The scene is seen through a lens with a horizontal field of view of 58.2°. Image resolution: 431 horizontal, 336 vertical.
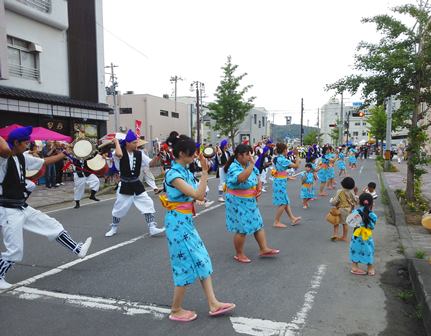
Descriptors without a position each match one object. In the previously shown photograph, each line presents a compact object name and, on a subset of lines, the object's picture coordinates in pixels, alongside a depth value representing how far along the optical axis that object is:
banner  10.74
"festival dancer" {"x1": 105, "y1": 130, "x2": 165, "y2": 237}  7.20
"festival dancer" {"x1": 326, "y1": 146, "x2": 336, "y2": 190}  13.76
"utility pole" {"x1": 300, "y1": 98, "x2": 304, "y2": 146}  53.68
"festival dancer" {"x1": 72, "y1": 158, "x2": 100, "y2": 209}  10.81
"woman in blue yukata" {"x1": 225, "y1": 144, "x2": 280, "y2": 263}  5.48
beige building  39.94
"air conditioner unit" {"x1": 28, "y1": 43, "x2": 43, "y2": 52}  16.59
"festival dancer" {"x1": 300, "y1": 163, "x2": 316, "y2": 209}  10.55
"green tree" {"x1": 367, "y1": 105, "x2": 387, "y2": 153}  42.98
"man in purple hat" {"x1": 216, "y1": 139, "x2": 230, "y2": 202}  11.44
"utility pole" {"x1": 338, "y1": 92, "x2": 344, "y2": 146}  53.40
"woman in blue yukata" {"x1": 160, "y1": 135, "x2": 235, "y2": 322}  3.68
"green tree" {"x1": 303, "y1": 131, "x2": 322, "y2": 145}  76.81
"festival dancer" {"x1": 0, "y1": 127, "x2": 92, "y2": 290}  4.57
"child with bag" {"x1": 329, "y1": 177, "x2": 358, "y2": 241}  6.66
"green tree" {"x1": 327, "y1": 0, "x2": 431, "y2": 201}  8.72
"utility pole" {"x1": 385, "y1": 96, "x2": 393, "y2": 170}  21.17
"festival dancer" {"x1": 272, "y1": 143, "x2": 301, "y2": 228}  7.89
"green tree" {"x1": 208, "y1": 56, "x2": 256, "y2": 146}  31.70
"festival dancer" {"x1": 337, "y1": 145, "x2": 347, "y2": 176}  19.45
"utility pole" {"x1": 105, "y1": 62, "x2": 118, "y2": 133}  32.28
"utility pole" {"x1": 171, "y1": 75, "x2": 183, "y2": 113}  53.47
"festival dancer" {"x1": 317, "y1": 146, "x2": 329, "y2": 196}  13.38
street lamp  49.36
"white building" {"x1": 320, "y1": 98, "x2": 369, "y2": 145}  93.94
